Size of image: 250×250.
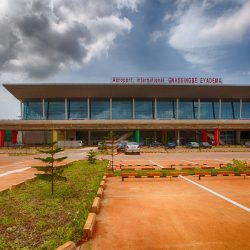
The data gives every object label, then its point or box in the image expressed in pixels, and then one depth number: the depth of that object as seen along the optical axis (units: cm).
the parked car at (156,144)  6206
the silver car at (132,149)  3719
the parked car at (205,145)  5328
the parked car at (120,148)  4276
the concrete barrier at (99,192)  955
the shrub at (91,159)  2315
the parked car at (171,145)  5356
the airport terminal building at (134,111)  6569
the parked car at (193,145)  5238
